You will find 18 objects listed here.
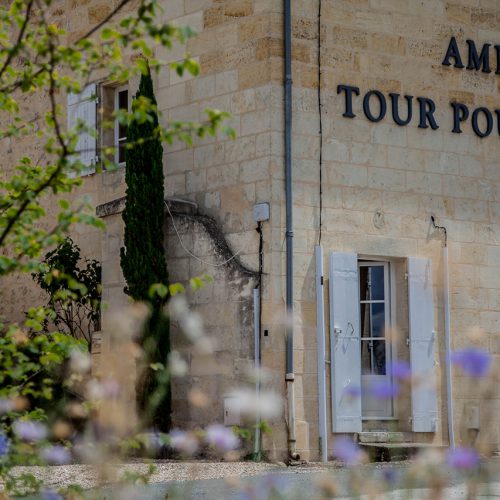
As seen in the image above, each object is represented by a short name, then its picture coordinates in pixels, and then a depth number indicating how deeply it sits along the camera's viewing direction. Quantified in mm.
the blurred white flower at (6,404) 9677
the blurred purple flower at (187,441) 7904
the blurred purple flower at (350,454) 7421
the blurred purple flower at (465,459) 6442
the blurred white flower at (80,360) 8759
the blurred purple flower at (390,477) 7753
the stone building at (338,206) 22691
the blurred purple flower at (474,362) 6579
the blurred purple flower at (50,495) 8244
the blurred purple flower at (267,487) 7193
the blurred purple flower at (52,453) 9021
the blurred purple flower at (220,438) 7955
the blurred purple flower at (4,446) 9219
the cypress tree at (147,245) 22934
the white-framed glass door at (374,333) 23925
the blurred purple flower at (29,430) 9867
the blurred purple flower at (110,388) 8160
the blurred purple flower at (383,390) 7271
